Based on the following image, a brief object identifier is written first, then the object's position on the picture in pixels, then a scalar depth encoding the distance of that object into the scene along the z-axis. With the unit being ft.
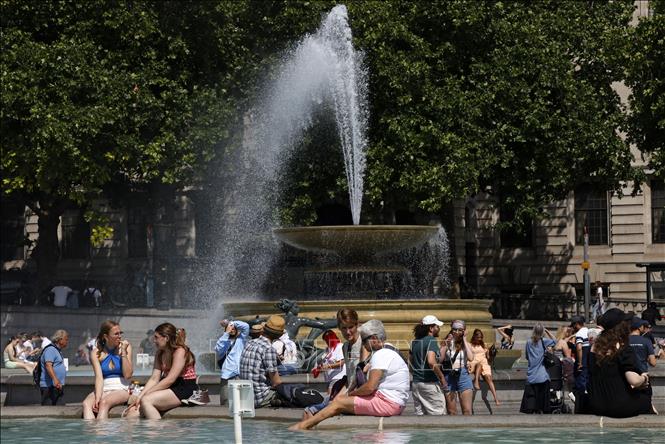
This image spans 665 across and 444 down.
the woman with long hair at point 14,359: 120.26
